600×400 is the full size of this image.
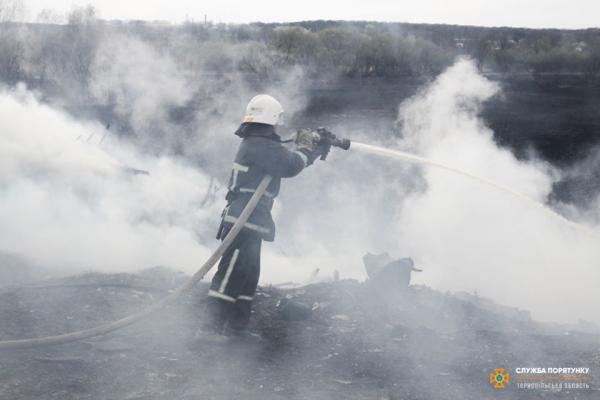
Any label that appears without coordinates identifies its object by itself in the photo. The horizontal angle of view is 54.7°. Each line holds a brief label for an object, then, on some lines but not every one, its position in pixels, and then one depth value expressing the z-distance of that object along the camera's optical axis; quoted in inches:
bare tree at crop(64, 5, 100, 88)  1013.8
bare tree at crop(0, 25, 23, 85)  994.1
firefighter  172.4
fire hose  149.5
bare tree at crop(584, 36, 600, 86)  1451.8
